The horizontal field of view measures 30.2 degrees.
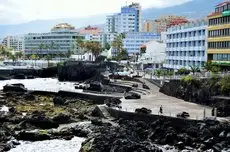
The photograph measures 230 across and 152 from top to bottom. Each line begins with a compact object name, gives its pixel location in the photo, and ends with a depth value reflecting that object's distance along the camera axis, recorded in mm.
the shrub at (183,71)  93662
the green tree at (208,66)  87081
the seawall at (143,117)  53438
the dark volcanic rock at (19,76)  172675
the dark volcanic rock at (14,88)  111938
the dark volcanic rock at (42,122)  61312
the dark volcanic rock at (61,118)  63744
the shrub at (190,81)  72131
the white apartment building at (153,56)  155500
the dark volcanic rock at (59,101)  86000
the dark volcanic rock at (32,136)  54625
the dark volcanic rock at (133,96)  77000
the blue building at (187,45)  109250
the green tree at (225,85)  62653
